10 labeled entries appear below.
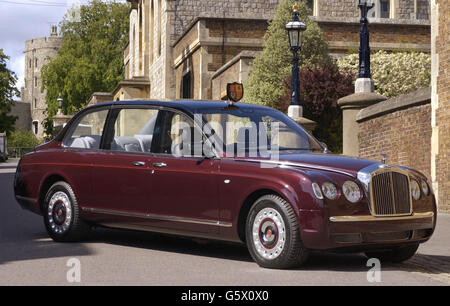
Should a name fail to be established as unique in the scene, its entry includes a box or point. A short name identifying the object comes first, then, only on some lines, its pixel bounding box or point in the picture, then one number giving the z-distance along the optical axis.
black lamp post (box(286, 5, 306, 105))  20.80
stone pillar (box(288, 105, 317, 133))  20.48
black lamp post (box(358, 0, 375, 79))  17.83
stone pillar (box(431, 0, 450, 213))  15.00
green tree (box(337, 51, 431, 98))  24.56
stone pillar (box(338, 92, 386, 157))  18.31
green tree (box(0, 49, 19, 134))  75.00
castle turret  128.12
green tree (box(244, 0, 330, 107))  24.58
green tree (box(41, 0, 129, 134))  70.69
